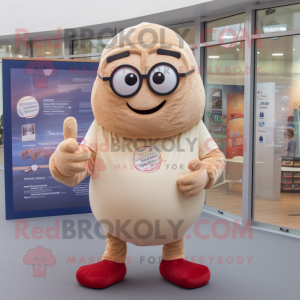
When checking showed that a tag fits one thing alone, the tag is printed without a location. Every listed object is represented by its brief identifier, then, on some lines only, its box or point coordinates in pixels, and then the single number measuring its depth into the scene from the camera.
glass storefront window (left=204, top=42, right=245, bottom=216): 5.09
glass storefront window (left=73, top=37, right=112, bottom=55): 7.06
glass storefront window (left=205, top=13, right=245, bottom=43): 4.86
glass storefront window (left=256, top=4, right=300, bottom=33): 4.34
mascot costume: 2.37
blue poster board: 4.84
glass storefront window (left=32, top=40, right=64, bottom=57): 7.52
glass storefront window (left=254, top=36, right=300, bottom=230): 4.50
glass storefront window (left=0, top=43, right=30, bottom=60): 8.12
